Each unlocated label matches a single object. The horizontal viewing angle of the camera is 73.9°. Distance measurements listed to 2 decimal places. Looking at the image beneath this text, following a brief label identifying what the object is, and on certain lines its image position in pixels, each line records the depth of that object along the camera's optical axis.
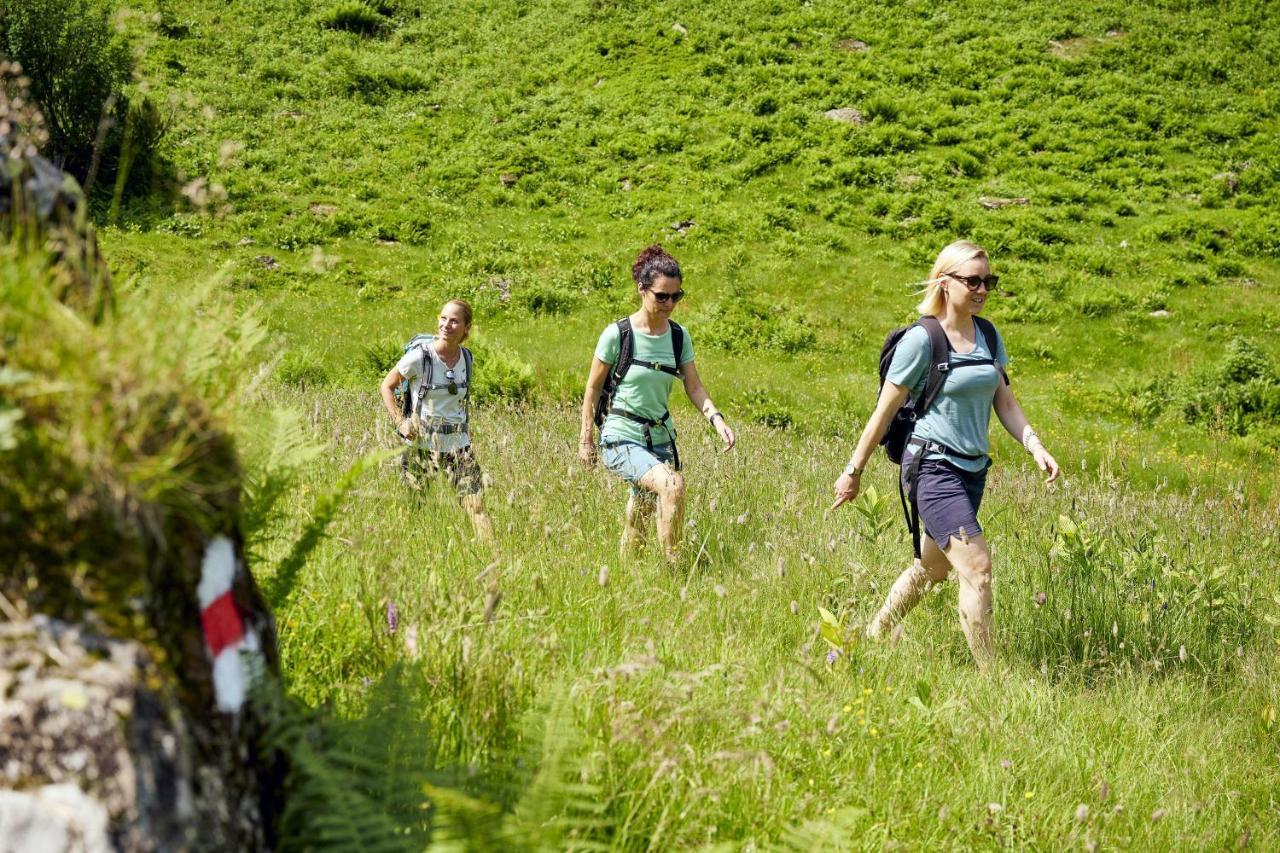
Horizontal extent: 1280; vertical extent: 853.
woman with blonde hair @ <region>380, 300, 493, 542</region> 5.97
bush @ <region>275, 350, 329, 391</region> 12.46
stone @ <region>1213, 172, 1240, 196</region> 23.02
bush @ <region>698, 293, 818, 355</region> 18.17
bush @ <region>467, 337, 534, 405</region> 12.08
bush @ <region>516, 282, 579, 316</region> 19.50
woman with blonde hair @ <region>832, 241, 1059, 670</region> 4.46
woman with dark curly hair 5.62
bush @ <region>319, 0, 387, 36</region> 33.59
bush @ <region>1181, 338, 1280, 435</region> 14.60
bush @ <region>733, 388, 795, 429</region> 13.48
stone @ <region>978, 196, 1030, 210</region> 23.23
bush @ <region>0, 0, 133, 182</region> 20.67
